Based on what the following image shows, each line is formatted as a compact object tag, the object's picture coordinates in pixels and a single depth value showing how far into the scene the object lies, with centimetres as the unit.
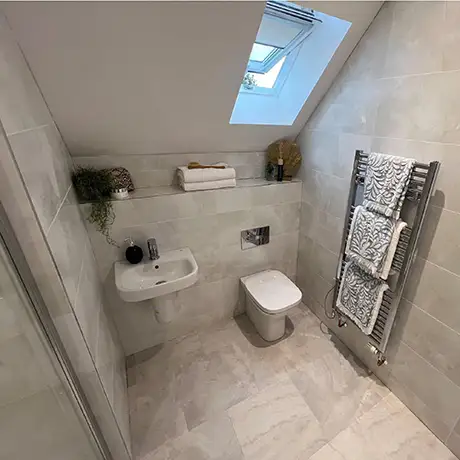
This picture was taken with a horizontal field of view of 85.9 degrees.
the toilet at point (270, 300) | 171
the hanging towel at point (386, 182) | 114
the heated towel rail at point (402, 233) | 111
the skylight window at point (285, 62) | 132
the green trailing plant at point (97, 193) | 138
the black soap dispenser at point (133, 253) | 154
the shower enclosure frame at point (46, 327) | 71
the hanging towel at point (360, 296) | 142
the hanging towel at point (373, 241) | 125
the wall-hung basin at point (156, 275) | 136
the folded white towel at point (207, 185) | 161
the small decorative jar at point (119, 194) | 147
